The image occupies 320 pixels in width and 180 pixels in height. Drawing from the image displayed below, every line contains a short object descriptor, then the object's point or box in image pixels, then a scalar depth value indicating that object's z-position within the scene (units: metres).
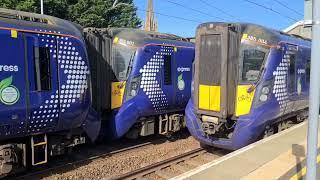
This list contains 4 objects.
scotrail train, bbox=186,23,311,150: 9.03
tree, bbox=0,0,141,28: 23.39
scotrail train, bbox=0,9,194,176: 6.94
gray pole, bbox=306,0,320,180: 3.76
